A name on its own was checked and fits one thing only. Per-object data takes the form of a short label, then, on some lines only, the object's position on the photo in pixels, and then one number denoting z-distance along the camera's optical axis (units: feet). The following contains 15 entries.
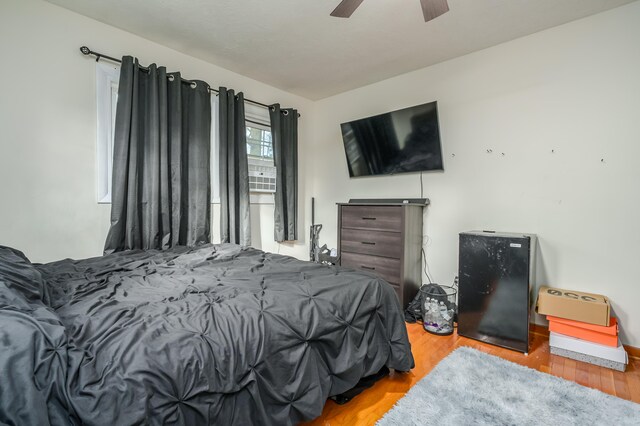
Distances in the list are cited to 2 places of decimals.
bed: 2.54
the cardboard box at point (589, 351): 6.38
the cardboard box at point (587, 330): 6.46
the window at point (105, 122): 7.82
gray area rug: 4.77
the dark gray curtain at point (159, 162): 7.79
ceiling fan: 5.35
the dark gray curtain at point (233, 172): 9.89
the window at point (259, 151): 11.09
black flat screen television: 9.76
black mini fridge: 7.14
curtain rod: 7.50
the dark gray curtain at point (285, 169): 11.62
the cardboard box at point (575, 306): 6.49
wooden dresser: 9.18
